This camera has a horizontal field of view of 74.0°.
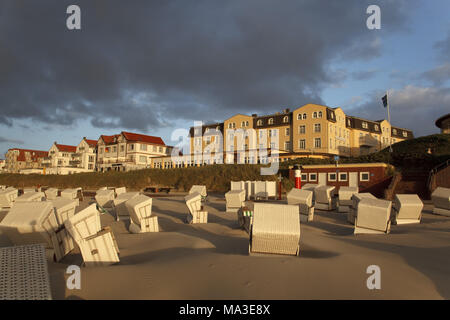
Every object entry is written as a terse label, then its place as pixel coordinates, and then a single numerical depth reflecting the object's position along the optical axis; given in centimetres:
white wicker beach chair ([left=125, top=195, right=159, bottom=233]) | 1220
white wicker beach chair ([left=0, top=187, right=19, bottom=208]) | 2175
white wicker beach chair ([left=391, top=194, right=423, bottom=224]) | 1485
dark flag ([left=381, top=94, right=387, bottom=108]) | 4036
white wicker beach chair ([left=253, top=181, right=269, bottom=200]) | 2939
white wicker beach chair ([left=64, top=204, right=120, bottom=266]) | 689
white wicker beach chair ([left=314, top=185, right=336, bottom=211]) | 2137
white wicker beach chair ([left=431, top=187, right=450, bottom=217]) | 1770
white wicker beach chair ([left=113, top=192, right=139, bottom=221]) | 1551
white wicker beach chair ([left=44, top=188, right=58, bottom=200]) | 2930
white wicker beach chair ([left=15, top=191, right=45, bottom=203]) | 1937
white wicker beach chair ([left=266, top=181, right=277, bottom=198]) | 2988
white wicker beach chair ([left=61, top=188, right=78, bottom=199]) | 2754
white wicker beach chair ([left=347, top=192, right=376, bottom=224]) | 1460
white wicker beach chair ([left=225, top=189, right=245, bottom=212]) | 2009
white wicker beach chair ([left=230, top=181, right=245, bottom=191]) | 3027
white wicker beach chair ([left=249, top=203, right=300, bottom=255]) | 718
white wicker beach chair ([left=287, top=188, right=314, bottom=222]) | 1623
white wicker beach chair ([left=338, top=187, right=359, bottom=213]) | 2038
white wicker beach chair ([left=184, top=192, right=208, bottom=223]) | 1515
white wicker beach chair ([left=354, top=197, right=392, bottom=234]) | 1146
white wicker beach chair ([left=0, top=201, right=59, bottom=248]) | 748
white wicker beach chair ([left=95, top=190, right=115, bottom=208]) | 2247
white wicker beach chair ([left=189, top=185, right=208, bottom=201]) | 2591
